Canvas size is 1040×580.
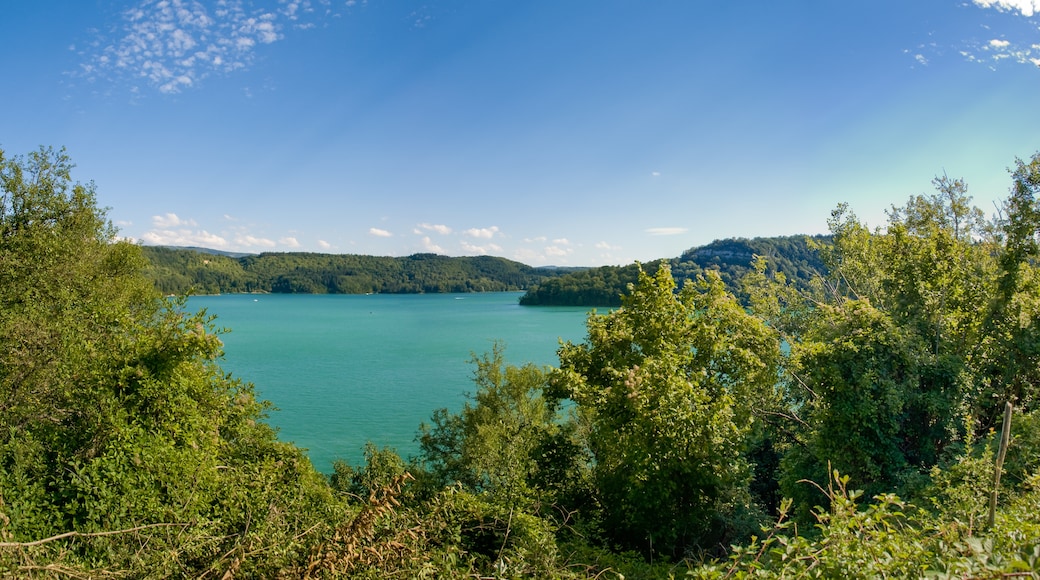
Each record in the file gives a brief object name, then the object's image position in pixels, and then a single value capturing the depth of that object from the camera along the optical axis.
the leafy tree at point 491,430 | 19.25
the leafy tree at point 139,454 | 5.54
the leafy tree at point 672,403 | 9.82
